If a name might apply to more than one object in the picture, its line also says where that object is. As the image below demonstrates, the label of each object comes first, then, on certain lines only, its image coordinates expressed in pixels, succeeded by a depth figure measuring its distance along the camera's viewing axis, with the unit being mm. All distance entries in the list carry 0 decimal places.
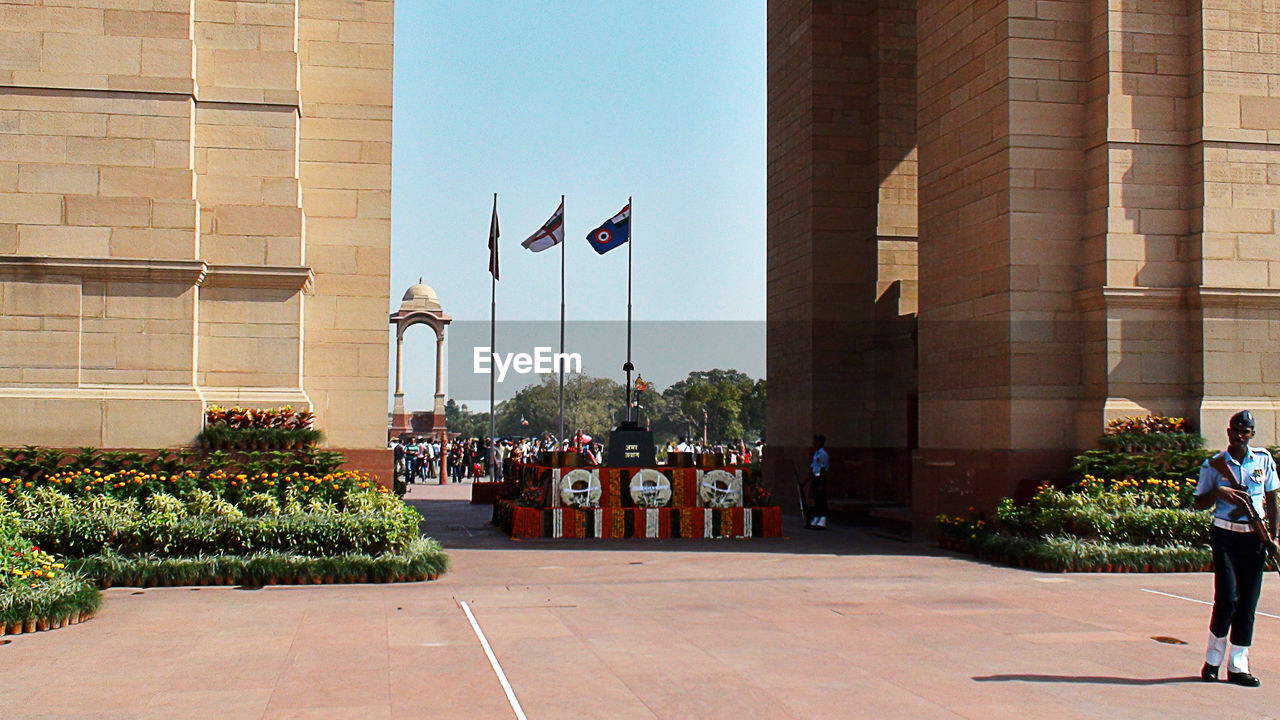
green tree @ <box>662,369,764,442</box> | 108000
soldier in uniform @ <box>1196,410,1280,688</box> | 9039
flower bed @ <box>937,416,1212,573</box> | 16406
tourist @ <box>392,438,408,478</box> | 44688
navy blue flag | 33156
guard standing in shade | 23594
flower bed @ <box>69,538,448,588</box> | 13891
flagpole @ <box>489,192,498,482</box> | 35312
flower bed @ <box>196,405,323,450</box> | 15766
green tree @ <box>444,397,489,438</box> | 175000
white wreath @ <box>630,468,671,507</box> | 21422
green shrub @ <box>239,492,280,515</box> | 15008
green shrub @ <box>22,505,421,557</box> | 14070
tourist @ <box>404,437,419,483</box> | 46156
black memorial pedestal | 22516
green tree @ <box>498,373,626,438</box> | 112250
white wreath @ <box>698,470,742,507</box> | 21578
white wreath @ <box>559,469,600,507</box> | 21203
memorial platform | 21094
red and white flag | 34156
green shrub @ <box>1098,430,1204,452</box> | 17625
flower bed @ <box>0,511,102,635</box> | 10891
